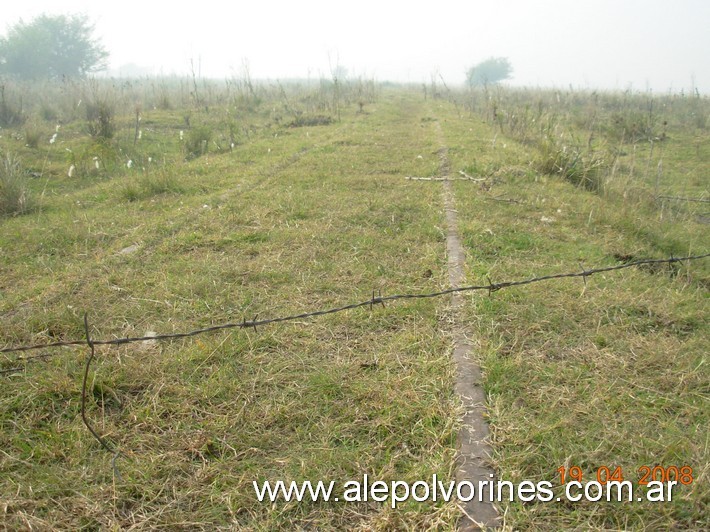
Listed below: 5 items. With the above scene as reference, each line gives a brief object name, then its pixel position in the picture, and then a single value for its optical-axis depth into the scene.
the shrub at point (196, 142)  8.39
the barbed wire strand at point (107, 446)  1.81
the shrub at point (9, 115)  9.80
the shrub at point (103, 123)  7.93
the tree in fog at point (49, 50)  28.03
